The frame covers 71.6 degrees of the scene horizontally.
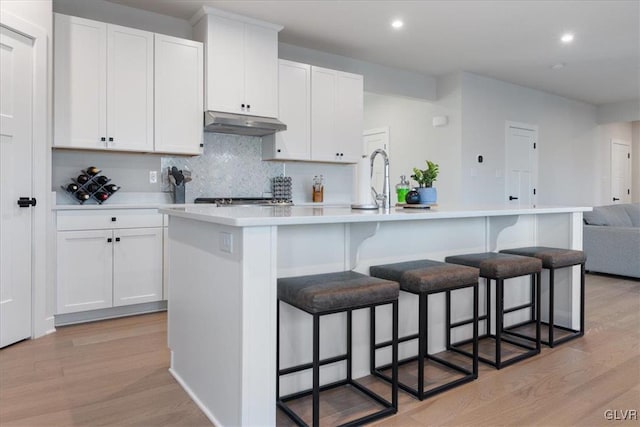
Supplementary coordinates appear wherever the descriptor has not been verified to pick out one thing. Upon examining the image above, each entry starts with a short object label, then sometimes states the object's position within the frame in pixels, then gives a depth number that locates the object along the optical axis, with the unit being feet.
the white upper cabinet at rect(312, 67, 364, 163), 15.37
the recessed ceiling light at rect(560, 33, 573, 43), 15.28
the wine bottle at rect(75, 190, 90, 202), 11.68
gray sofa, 16.26
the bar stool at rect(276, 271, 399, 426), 5.65
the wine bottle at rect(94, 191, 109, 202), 11.85
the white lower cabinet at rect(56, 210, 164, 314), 10.80
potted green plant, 9.49
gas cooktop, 13.42
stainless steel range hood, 12.79
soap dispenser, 10.19
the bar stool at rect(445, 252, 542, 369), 8.05
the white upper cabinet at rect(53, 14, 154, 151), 10.99
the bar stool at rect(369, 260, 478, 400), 6.79
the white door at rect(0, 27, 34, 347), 9.40
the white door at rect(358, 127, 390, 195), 24.02
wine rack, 11.72
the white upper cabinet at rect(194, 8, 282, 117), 12.97
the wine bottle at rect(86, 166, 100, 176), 11.98
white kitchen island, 5.45
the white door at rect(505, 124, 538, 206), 21.75
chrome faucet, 8.31
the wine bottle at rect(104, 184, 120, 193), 12.10
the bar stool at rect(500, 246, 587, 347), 9.19
